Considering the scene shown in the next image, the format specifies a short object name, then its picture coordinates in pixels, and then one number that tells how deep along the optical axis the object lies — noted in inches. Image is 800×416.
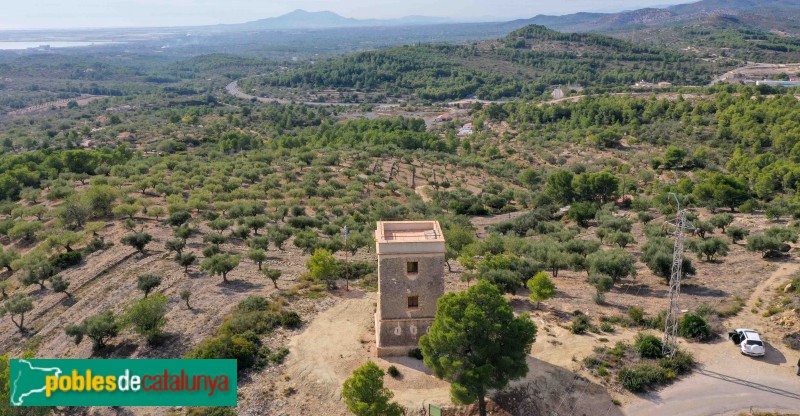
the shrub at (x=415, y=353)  982.4
